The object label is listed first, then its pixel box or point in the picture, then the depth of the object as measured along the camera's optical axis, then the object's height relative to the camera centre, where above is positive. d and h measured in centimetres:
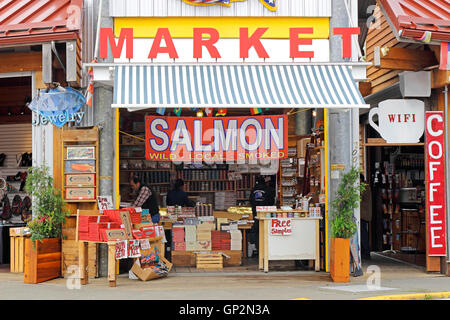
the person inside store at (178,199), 1453 -66
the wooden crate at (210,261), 1253 -191
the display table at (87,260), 1028 -158
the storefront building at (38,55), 1064 +232
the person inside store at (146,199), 1327 -61
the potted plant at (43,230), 1062 -106
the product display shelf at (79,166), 1138 +14
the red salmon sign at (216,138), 1254 +75
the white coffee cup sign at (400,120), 1209 +108
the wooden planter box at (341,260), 1077 -164
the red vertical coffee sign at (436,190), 1177 -38
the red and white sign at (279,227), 1201 -113
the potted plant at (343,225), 1079 -101
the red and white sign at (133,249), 1076 -142
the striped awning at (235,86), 1001 +155
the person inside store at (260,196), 1452 -60
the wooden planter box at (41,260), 1059 -160
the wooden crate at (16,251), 1201 -161
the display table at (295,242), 1202 -145
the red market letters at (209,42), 1098 +247
